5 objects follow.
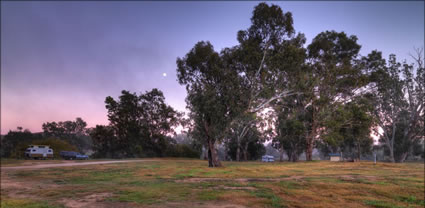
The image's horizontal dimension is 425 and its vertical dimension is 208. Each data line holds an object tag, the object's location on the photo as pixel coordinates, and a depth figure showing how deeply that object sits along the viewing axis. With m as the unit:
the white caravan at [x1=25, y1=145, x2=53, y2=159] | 43.53
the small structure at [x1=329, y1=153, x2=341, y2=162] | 45.22
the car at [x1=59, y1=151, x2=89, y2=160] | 48.72
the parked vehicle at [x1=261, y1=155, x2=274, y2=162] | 53.68
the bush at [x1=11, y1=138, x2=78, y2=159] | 46.98
